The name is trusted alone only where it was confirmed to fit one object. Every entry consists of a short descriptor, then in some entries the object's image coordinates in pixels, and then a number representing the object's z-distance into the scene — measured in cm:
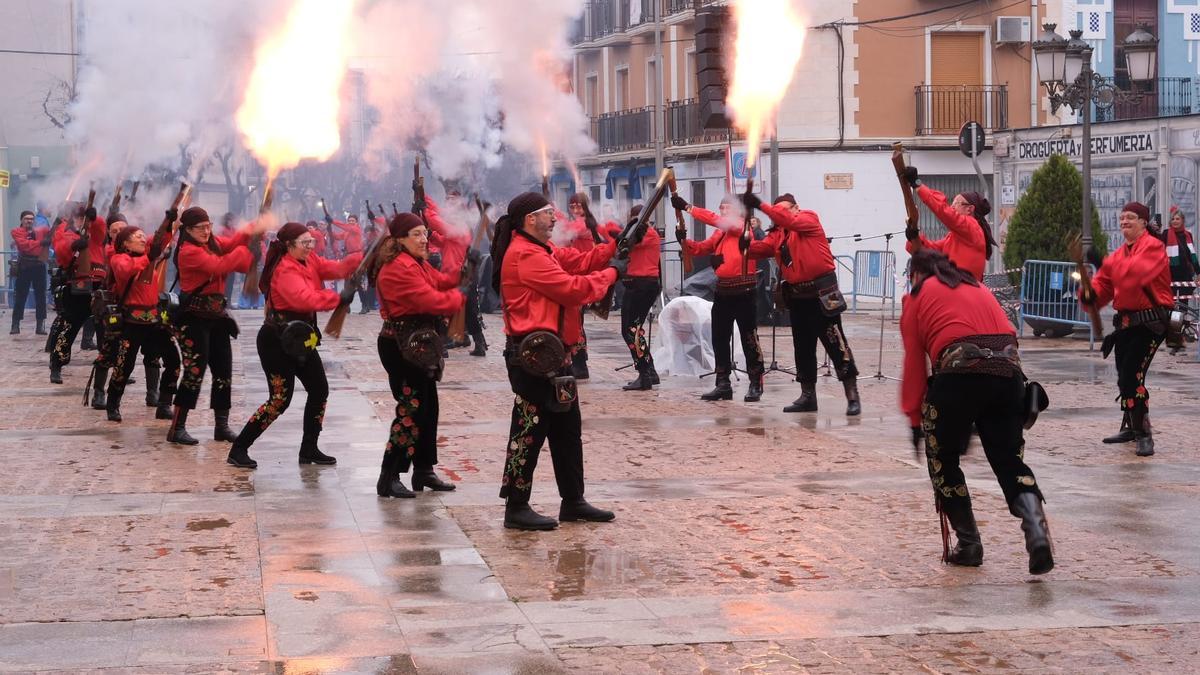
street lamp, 2078
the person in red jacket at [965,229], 1220
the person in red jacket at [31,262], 2695
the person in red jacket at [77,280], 1817
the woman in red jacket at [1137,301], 1185
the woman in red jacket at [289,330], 1118
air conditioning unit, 3634
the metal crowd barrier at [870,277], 2908
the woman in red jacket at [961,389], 784
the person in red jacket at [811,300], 1441
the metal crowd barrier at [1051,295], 2248
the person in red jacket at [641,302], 1702
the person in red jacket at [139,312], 1387
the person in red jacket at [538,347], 902
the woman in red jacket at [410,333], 1006
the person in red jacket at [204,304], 1227
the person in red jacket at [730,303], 1562
